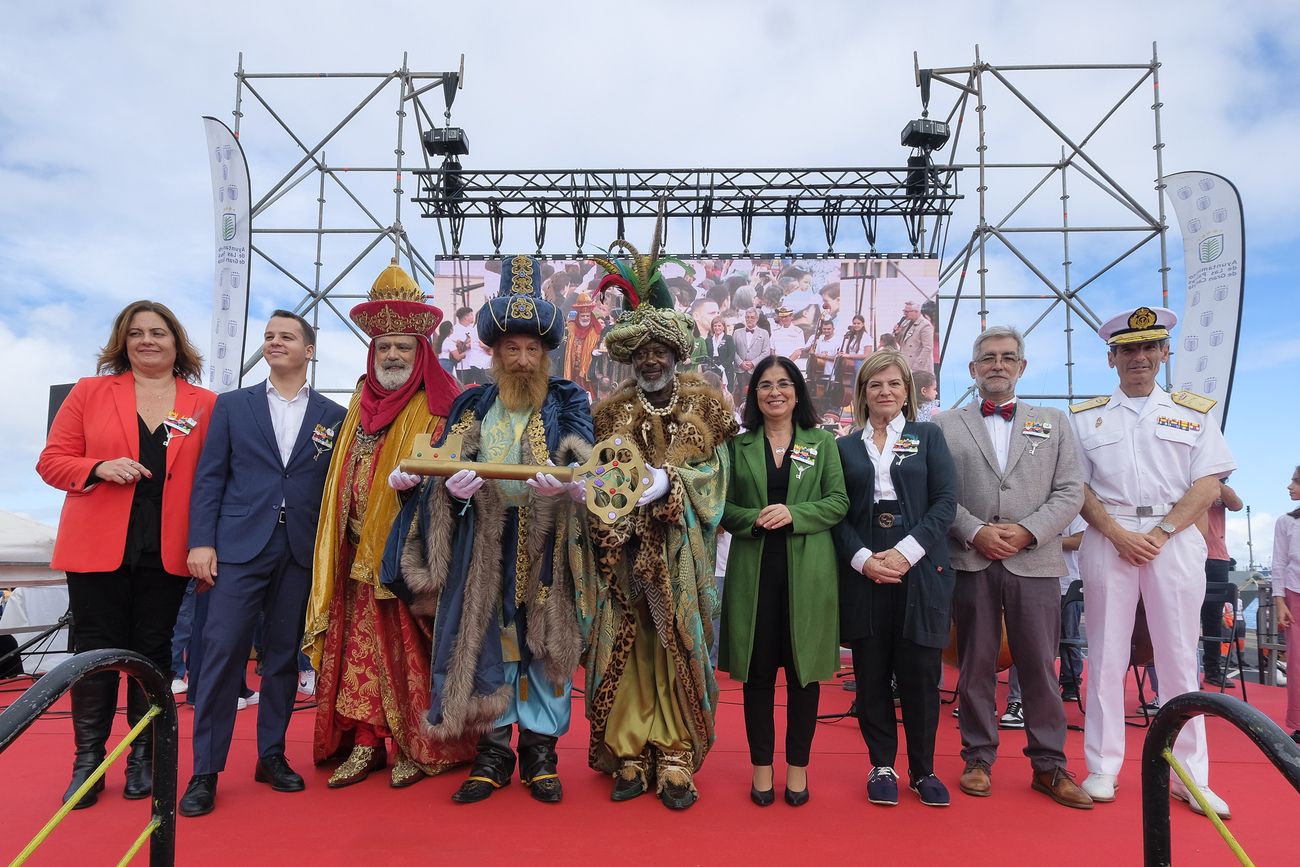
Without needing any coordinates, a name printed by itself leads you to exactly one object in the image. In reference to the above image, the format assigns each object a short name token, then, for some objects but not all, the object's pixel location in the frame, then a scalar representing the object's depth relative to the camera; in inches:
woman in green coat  131.2
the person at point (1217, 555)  249.4
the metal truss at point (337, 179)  406.9
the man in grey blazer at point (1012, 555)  138.2
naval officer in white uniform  136.6
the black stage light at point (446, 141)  417.7
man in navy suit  132.3
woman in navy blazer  133.0
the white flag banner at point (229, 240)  363.9
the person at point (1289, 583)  196.5
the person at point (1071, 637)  225.3
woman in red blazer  129.6
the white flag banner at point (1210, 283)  331.9
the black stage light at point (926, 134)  401.7
